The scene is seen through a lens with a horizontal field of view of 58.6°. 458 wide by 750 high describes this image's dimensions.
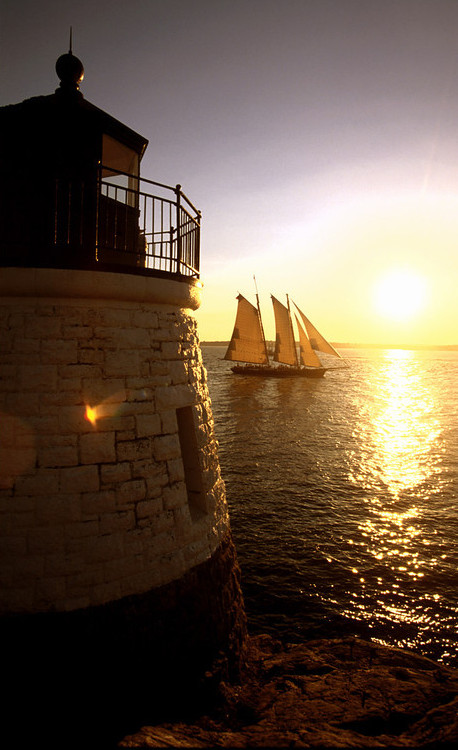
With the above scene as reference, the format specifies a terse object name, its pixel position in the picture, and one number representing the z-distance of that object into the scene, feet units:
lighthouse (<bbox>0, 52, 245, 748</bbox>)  15.61
